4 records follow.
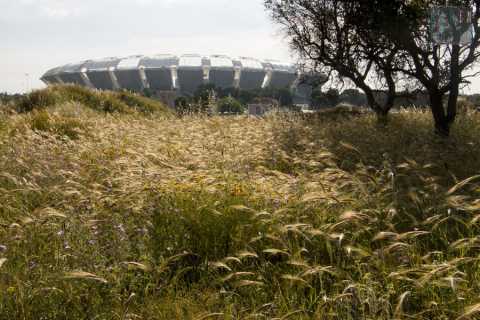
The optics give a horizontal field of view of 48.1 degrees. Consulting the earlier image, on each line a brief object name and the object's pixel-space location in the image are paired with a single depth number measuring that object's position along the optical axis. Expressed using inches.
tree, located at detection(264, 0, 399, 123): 454.3
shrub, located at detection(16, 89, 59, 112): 665.0
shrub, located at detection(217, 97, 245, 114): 1684.1
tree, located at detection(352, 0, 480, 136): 394.6
